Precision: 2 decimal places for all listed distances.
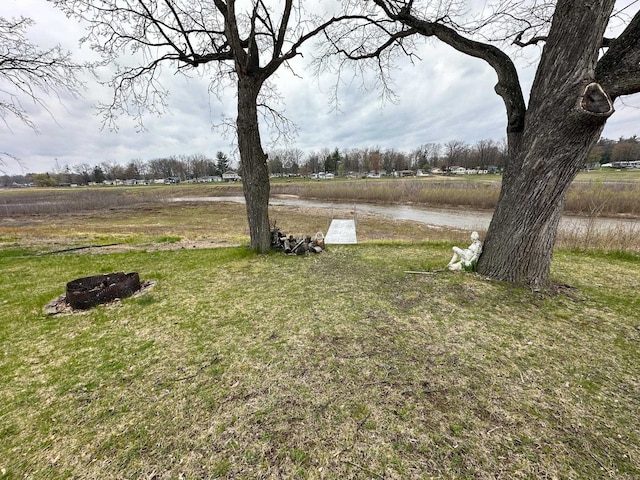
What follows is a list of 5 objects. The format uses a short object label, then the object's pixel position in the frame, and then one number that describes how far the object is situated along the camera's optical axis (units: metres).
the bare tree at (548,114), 2.60
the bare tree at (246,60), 4.54
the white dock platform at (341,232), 8.47
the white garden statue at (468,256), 3.96
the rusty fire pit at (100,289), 3.21
